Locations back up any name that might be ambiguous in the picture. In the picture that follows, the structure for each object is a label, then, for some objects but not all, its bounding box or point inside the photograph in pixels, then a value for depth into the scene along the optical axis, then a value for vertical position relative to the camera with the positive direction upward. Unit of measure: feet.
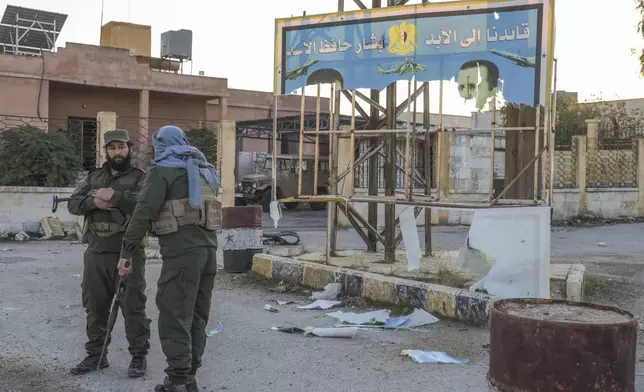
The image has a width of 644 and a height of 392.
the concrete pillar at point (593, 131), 65.51 +5.52
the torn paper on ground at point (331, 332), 18.35 -4.18
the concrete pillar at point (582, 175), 61.21 +1.06
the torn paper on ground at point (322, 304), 22.39 -4.16
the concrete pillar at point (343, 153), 49.47 +2.12
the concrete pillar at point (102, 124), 44.65 +3.56
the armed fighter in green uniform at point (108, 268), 14.90 -2.05
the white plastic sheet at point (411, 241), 23.17 -2.01
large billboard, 21.79 +4.80
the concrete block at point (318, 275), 24.31 -3.48
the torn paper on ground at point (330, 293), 23.41 -3.92
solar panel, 80.38 +18.30
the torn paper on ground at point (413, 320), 19.70 -4.12
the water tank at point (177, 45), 90.02 +18.00
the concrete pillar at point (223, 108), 81.26 +8.75
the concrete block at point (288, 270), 25.85 -3.51
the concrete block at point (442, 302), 20.53 -3.68
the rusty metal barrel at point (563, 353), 8.91 -2.29
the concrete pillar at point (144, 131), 55.11 +4.29
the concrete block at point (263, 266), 27.07 -3.51
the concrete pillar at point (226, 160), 49.16 +1.42
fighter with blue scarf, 13.24 -1.14
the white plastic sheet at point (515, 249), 19.58 -1.90
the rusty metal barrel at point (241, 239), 29.04 -2.59
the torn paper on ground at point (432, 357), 16.19 -4.26
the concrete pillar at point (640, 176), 65.41 +1.16
